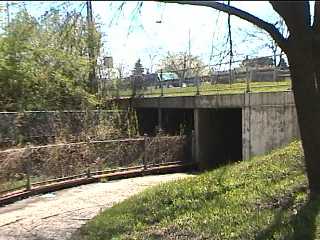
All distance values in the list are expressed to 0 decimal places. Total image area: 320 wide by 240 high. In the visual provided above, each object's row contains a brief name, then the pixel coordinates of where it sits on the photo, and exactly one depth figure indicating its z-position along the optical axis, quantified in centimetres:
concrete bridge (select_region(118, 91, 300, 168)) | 1216
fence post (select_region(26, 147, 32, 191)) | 1036
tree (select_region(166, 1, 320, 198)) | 485
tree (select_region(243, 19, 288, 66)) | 1247
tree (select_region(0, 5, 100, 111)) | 1399
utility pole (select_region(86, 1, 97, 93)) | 1675
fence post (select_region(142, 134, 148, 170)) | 1350
